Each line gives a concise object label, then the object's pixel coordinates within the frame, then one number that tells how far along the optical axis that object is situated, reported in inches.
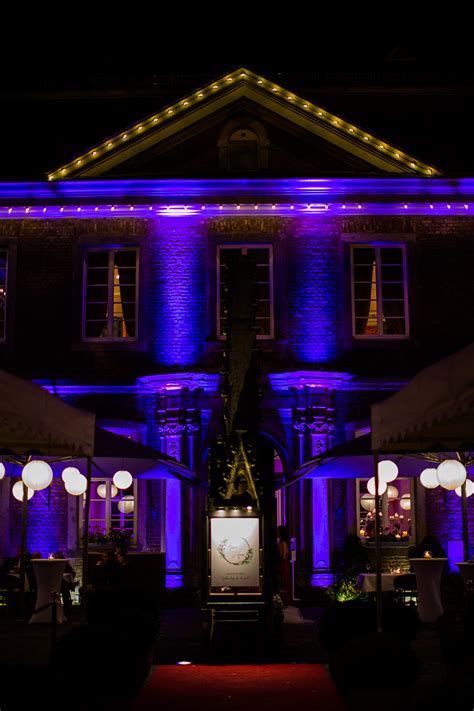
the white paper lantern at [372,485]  603.4
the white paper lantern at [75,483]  599.2
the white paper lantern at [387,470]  590.2
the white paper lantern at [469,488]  634.2
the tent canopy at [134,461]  526.9
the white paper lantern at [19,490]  623.8
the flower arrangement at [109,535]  766.5
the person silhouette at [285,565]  724.7
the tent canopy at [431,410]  315.6
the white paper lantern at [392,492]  732.3
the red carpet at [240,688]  343.9
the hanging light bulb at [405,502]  814.5
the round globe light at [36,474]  527.2
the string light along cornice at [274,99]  823.1
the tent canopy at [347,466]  603.1
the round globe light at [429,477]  602.2
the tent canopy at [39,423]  334.3
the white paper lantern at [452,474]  489.4
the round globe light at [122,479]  646.5
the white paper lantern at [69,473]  600.0
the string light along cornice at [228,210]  820.0
